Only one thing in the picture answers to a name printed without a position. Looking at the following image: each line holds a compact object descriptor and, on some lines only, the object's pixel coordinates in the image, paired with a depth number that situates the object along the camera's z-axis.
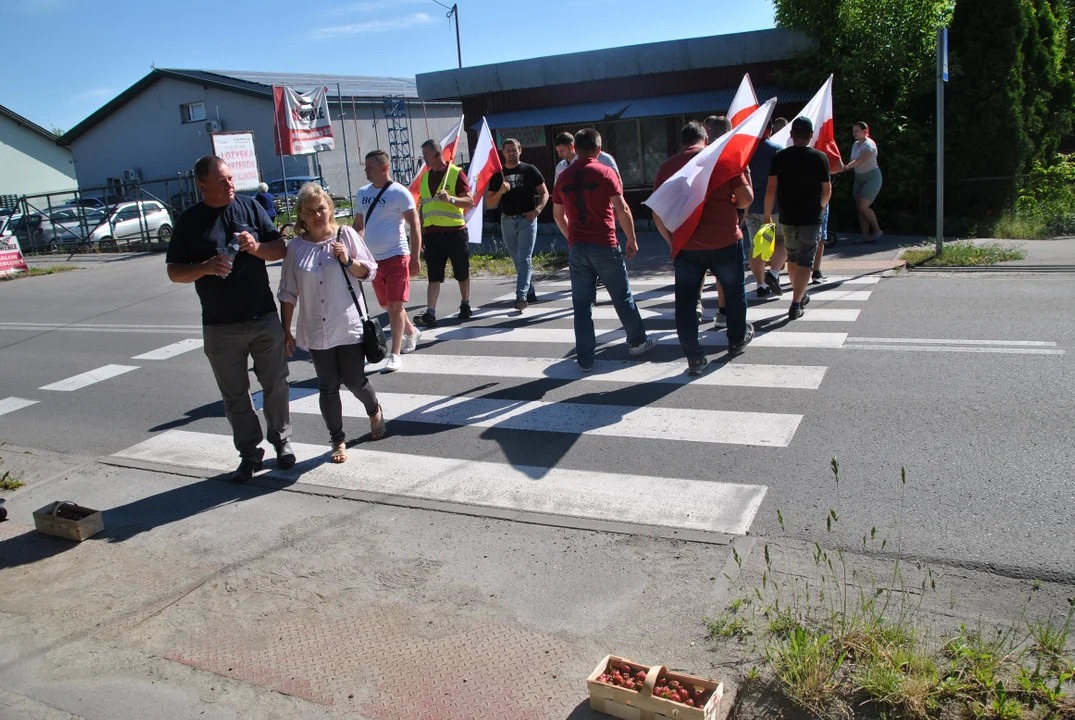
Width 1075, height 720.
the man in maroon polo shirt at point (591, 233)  7.19
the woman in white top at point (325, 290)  5.82
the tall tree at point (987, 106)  13.89
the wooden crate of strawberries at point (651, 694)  3.01
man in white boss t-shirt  8.02
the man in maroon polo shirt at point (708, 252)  7.03
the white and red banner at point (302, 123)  19.72
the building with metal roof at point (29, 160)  46.16
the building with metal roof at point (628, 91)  17.39
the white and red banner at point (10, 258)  21.42
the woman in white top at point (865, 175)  12.96
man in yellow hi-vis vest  9.52
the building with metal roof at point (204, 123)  37.34
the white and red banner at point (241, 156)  22.30
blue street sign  10.82
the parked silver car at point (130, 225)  26.06
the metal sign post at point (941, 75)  10.81
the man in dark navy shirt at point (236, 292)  5.39
